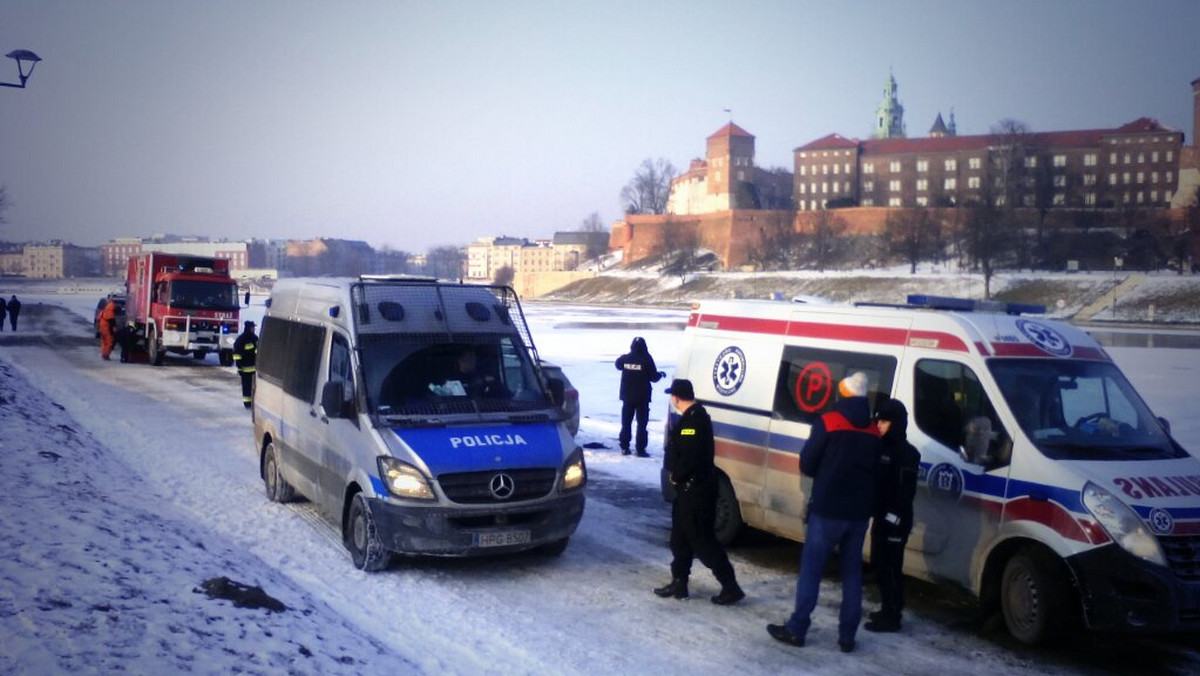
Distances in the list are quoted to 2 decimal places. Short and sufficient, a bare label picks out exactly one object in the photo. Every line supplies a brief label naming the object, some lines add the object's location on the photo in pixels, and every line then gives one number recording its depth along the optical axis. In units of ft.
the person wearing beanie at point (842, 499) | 21.75
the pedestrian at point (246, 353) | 60.90
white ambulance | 21.31
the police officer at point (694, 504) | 25.20
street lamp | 55.98
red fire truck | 95.66
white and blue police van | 26.22
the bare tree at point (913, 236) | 323.61
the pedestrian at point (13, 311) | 139.03
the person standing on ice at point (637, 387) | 49.34
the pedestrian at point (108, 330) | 100.25
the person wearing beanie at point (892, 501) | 23.31
